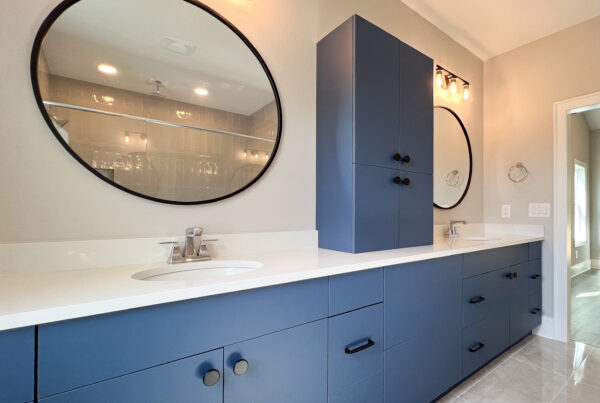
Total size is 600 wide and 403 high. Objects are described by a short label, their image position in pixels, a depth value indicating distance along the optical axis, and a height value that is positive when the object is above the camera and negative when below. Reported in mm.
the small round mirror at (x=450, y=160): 2285 +411
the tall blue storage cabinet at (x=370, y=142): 1425 +357
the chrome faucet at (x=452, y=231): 2273 -199
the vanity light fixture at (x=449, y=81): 2305 +1080
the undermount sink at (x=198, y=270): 1043 -263
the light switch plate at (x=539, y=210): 2369 -25
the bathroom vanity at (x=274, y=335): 628 -395
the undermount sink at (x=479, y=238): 2208 -258
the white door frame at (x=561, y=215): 2250 -63
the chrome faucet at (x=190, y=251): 1125 -191
